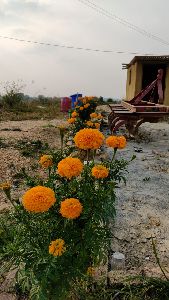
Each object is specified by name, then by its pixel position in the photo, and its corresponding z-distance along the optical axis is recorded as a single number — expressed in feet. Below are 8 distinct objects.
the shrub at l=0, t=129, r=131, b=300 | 4.03
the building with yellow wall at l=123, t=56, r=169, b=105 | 32.78
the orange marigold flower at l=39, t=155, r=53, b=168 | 4.61
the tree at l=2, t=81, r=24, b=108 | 34.68
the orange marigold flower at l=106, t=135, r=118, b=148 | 4.72
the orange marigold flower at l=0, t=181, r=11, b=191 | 3.95
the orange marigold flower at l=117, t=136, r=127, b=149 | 4.76
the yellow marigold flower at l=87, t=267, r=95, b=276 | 4.85
